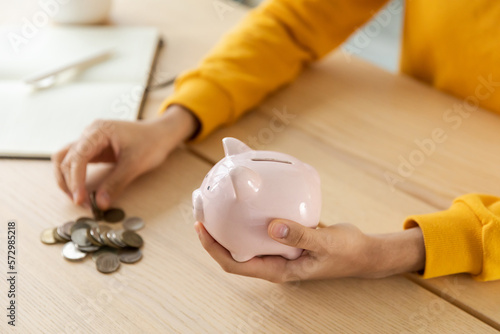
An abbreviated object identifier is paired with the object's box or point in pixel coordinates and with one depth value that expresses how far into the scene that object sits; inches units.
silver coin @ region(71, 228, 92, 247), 30.1
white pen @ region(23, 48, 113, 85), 42.4
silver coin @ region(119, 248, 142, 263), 29.5
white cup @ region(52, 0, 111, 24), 51.1
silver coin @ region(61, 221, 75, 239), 30.8
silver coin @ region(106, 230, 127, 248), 30.0
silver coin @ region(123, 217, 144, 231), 31.7
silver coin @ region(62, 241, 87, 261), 29.5
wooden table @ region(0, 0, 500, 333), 26.6
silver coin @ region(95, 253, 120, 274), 28.9
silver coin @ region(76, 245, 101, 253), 29.9
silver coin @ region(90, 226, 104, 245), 30.0
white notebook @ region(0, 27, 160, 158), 38.2
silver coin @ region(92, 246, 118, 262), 29.8
